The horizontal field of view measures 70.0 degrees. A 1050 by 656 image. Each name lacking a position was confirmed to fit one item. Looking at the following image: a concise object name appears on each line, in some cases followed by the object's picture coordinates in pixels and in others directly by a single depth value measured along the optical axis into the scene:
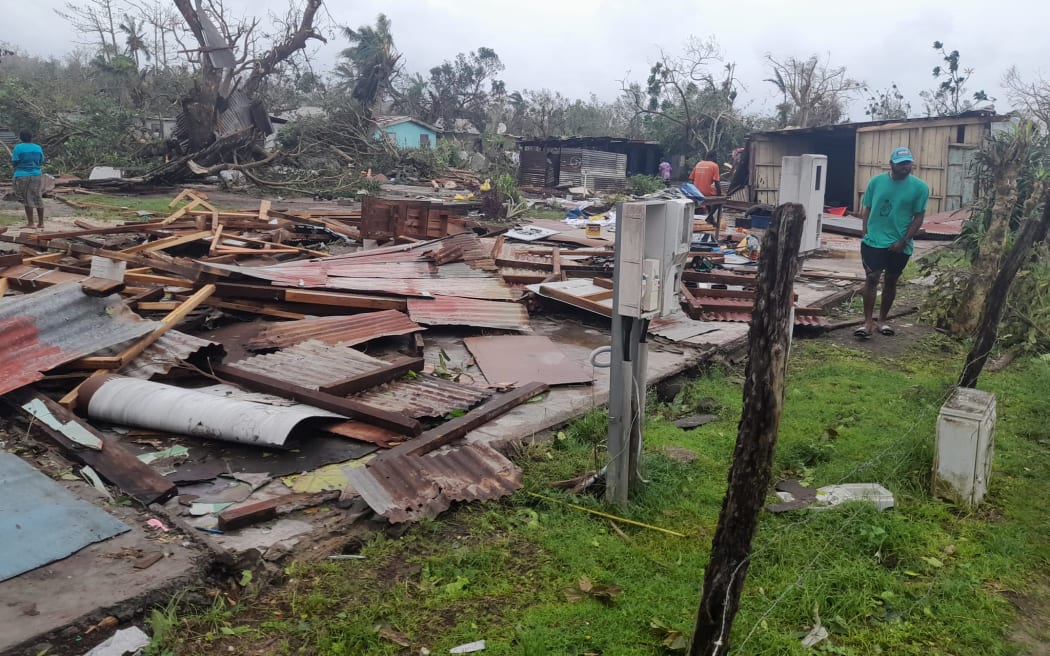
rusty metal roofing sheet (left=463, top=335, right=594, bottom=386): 6.00
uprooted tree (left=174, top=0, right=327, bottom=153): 23.05
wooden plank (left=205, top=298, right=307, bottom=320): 7.25
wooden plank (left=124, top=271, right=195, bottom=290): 7.48
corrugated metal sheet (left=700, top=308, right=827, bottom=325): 8.05
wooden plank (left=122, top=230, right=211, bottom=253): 9.15
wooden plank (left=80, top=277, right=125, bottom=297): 5.87
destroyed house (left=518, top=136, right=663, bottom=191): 27.84
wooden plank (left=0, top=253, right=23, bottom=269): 7.93
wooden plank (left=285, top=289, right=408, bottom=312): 7.18
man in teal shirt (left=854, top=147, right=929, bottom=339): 7.06
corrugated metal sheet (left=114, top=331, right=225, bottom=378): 5.34
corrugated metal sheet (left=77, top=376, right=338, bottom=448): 4.34
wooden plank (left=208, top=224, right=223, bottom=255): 10.10
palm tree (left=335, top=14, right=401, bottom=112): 33.50
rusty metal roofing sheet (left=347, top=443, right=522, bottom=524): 3.75
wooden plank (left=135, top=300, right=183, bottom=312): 6.95
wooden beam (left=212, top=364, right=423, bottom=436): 4.62
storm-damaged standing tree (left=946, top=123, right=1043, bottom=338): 7.05
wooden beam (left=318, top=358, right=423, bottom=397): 5.15
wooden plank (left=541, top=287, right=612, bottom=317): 7.64
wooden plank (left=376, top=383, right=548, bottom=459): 4.36
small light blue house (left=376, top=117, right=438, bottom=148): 35.56
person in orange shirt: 16.81
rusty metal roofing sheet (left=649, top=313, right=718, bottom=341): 7.35
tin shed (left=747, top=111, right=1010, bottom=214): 17.97
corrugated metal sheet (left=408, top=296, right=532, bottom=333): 7.18
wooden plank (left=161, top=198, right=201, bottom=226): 11.83
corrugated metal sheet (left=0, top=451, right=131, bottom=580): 3.15
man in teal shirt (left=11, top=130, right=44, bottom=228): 12.83
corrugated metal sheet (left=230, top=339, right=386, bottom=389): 5.37
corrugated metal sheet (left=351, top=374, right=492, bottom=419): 5.07
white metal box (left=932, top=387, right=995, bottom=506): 3.88
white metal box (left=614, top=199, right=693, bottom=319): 3.55
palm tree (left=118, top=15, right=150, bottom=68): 35.66
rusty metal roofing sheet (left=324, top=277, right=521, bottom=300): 7.62
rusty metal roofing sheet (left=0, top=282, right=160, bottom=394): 5.06
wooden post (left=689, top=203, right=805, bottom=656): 2.12
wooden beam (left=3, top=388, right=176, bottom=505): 3.77
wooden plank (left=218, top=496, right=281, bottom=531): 3.51
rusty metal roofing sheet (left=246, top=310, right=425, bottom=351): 6.36
